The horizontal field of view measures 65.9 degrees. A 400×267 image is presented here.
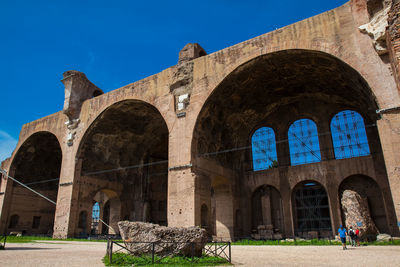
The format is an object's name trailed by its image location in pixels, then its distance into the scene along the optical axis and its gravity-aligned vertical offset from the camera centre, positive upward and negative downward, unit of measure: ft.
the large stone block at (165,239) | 23.81 -0.64
